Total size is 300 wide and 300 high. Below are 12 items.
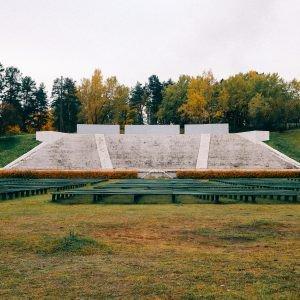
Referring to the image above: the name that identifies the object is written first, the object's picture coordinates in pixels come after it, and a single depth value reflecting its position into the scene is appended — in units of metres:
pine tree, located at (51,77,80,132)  58.99
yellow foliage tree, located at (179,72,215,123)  51.73
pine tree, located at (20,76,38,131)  59.48
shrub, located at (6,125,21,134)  51.39
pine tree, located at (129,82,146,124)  66.13
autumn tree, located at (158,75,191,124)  58.55
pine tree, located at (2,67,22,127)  56.78
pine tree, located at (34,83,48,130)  60.57
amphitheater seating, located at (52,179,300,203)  13.49
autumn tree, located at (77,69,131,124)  51.91
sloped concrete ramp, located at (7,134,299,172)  33.11
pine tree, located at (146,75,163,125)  66.52
